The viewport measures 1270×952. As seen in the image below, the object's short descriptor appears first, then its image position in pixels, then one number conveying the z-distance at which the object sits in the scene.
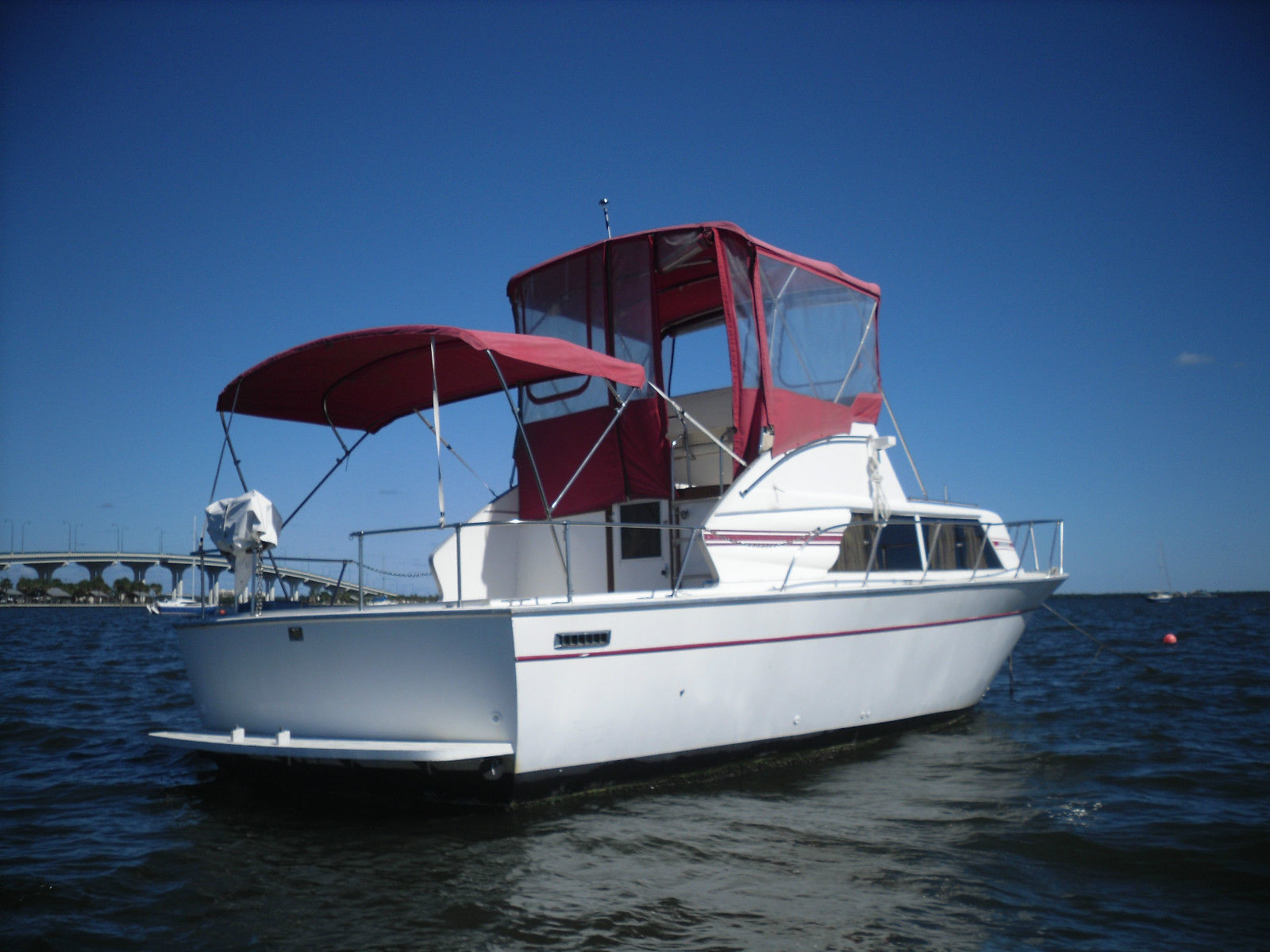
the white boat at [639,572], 6.16
